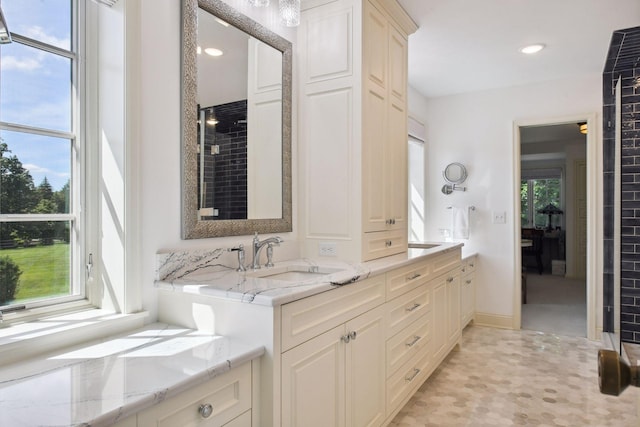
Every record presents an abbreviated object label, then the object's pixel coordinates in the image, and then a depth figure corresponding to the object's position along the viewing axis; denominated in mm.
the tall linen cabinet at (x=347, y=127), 2268
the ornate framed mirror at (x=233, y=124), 1772
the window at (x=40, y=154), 1289
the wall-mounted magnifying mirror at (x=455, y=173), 4301
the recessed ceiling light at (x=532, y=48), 3125
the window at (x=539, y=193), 8484
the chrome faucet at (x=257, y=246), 2014
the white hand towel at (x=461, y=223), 4195
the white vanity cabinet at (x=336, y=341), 1337
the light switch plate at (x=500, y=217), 4117
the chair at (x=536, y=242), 7797
